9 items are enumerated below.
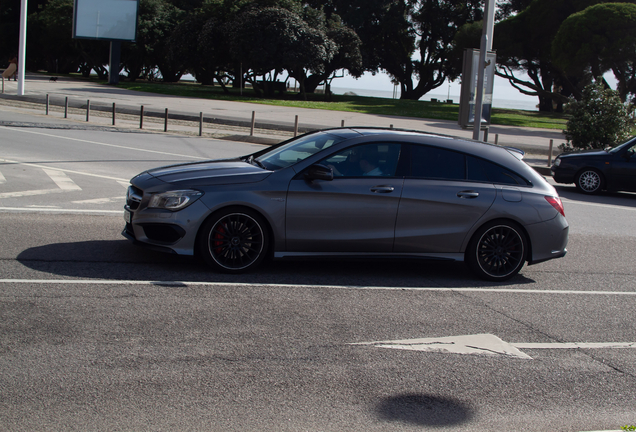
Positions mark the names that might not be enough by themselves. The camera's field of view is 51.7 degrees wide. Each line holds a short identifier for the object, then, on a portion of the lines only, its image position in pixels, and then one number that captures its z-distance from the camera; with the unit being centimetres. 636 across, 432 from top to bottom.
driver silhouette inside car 697
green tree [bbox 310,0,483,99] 6862
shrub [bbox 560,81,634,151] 2131
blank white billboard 5634
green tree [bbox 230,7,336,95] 5181
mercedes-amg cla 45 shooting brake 667
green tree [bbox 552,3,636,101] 4406
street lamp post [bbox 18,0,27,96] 3497
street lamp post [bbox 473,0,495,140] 1748
